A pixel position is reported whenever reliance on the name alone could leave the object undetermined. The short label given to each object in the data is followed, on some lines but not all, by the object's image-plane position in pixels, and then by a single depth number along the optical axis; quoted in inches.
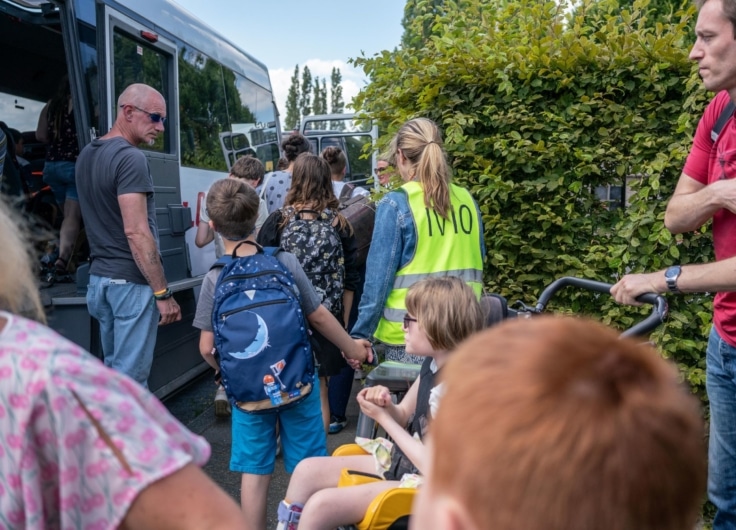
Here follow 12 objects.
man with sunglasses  154.7
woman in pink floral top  40.7
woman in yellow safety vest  125.8
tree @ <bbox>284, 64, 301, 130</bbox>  4192.2
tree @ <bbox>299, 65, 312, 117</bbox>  4275.3
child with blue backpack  115.5
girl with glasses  96.7
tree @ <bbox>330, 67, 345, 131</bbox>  4268.2
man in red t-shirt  91.5
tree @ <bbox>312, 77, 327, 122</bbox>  4212.6
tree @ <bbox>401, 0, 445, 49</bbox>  176.2
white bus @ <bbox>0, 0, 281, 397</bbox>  190.4
